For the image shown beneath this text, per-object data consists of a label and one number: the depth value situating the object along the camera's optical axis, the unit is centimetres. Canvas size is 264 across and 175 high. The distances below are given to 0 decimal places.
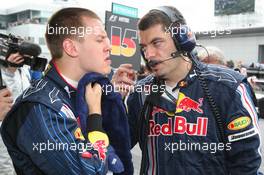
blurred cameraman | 270
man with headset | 154
